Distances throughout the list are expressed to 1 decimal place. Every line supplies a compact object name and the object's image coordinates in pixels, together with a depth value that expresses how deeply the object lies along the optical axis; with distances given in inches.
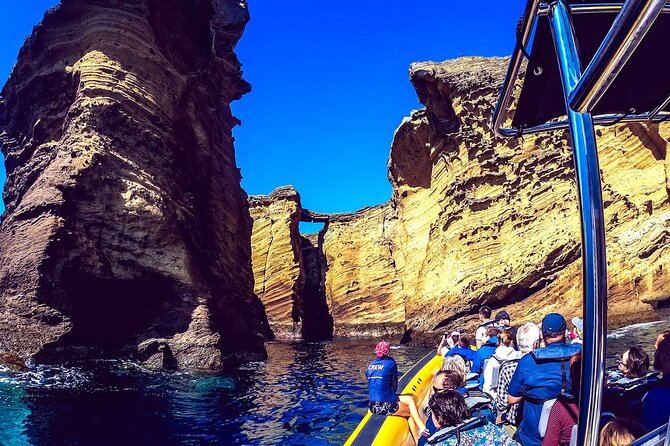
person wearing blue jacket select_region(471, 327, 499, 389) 207.6
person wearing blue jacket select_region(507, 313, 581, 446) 117.9
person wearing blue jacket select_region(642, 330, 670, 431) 105.7
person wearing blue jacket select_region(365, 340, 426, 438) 214.6
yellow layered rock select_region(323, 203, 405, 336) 1370.6
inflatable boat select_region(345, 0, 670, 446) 55.9
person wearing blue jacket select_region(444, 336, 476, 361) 225.8
